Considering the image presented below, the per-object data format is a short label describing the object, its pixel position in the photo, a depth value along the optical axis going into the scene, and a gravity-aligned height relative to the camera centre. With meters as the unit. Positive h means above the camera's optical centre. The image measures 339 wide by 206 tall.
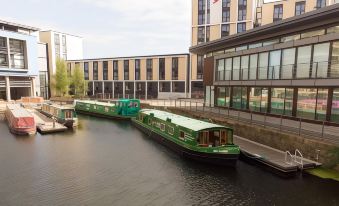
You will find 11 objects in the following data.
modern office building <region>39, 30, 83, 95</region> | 81.56 +13.46
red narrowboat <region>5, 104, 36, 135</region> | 30.38 -5.14
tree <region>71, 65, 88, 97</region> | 71.75 +0.56
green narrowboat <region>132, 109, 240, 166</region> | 19.34 -4.83
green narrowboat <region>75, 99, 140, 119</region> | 43.00 -4.48
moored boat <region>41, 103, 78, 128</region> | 35.53 -4.87
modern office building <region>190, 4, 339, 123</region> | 21.16 +1.91
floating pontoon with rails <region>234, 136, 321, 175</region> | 17.27 -5.53
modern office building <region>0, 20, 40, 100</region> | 57.31 +5.49
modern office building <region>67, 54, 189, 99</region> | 66.19 +2.41
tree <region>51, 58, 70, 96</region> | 69.00 +1.35
